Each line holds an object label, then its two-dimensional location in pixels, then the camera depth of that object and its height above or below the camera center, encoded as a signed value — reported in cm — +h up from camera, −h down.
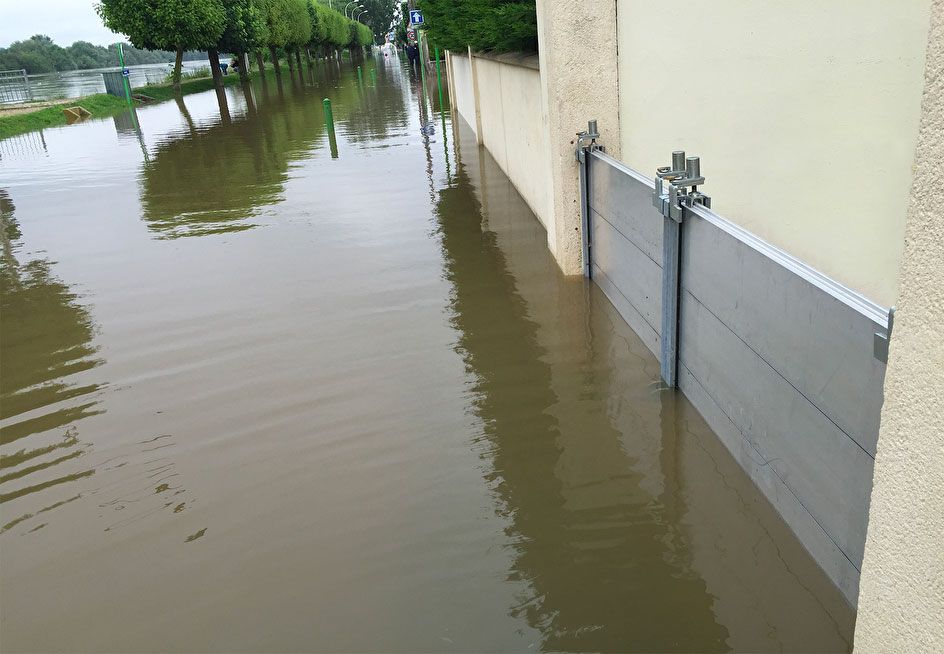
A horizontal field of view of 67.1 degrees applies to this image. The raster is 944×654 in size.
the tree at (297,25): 5588 +386
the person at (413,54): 5208 +86
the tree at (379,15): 13812 +997
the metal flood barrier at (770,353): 264 -139
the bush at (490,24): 870 +47
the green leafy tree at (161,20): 3684 +331
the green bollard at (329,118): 1760 -104
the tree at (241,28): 4228 +305
